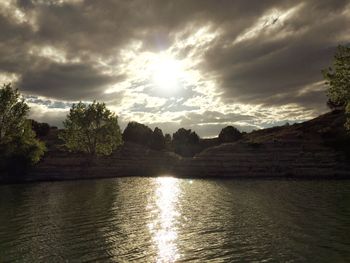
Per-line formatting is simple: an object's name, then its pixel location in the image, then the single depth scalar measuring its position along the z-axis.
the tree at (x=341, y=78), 58.69
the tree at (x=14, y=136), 92.75
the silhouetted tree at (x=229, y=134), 171.38
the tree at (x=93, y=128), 114.62
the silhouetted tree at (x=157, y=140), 153.75
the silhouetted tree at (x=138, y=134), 156.62
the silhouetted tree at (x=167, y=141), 166.12
